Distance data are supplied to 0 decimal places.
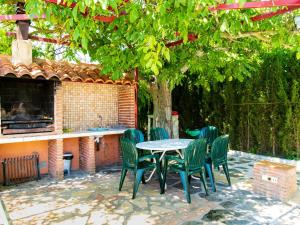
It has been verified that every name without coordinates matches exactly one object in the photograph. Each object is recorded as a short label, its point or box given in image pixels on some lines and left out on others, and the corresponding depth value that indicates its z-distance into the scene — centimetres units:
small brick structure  550
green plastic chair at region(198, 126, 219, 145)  797
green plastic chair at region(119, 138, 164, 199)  577
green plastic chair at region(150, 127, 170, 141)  805
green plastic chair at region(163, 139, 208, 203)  543
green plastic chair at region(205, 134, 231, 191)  608
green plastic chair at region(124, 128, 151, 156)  768
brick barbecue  698
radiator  714
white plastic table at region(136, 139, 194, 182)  606
